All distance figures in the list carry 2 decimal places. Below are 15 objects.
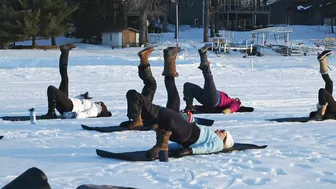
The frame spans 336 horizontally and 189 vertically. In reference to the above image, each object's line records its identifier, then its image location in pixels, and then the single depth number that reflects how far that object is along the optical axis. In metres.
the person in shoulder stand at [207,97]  12.27
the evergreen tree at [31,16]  40.50
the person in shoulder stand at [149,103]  9.80
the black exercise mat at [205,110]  12.87
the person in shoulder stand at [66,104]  11.77
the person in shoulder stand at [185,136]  6.99
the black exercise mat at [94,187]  3.35
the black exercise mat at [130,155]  7.15
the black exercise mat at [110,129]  9.98
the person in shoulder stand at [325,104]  11.28
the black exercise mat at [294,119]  11.51
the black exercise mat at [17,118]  11.95
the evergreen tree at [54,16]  41.59
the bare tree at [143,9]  47.72
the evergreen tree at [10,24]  41.06
